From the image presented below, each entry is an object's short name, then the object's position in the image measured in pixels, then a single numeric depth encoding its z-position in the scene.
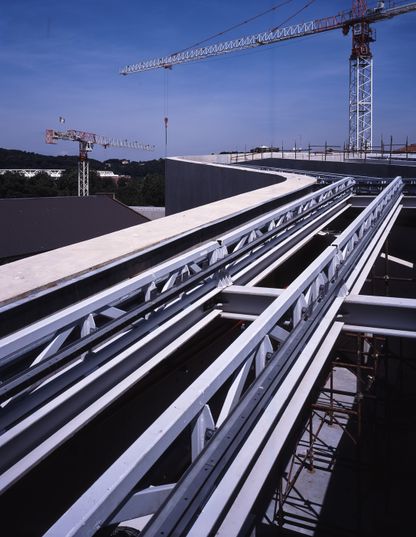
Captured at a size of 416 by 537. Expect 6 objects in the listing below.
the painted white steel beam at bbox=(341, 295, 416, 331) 5.63
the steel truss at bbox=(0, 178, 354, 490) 3.41
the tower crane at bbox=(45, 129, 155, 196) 113.82
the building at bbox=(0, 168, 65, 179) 132.07
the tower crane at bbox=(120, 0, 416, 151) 57.75
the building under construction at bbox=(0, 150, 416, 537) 2.53
